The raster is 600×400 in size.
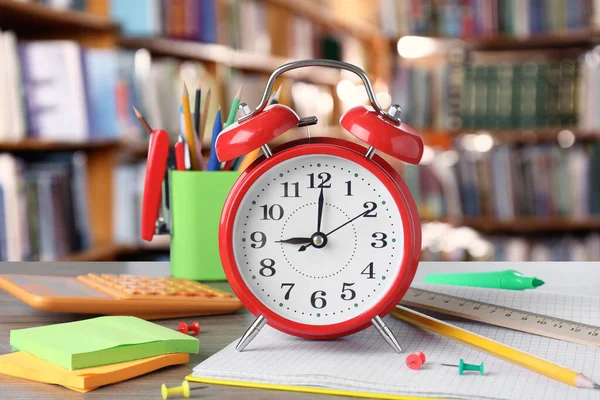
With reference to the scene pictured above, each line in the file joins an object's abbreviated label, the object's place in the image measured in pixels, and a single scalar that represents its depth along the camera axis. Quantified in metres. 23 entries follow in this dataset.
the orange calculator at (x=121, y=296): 0.82
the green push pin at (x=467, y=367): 0.61
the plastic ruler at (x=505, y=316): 0.72
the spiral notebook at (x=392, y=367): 0.57
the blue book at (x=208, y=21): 2.87
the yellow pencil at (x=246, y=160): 1.08
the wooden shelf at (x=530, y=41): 3.42
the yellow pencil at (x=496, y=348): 0.58
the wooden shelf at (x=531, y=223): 3.35
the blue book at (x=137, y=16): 2.60
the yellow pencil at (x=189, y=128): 1.07
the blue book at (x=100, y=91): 2.35
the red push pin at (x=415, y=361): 0.62
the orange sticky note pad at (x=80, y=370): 0.59
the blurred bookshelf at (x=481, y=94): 3.21
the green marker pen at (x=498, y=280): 0.95
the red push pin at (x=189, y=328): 0.77
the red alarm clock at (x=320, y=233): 0.70
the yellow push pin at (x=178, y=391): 0.58
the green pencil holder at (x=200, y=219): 1.07
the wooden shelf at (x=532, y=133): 3.33
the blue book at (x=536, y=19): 3.40
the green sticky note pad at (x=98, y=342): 0.61
